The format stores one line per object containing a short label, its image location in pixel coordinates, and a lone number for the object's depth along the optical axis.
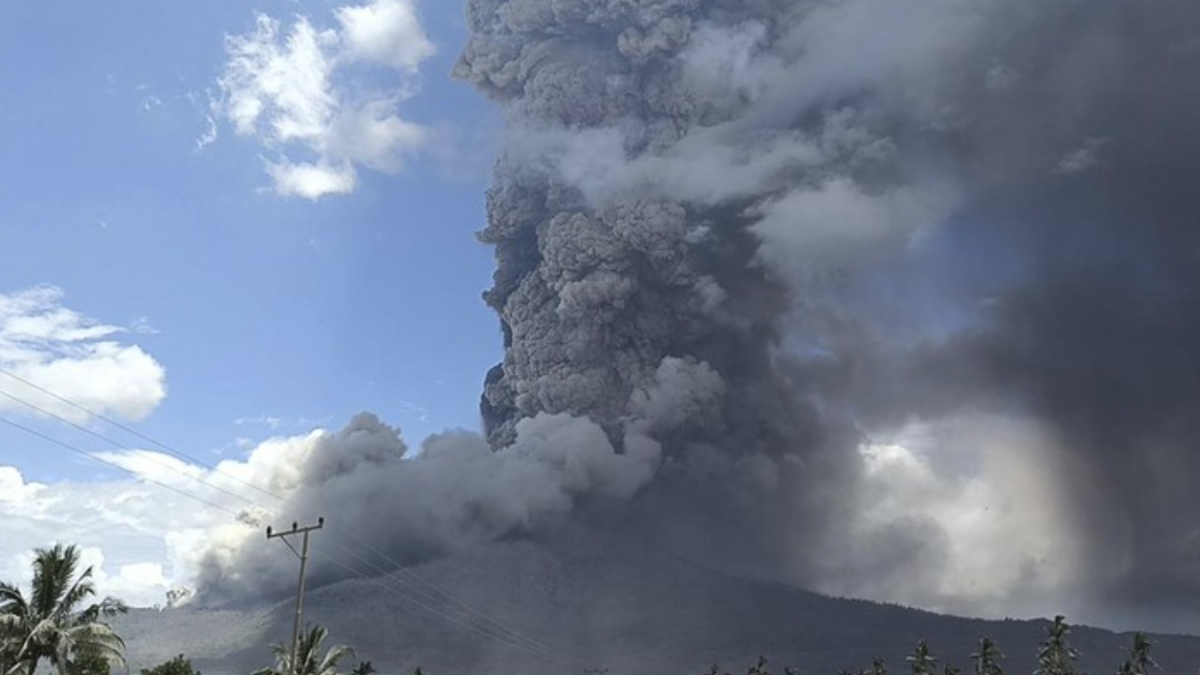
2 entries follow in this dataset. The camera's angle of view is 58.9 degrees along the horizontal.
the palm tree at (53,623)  41.19
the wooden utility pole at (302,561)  50.08
